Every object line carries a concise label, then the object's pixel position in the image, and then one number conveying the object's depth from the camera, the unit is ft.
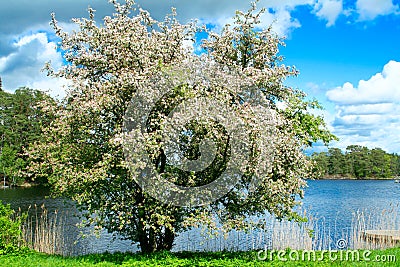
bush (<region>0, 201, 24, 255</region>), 41.24
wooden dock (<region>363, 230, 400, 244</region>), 56.03
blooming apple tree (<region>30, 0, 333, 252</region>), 33.30
